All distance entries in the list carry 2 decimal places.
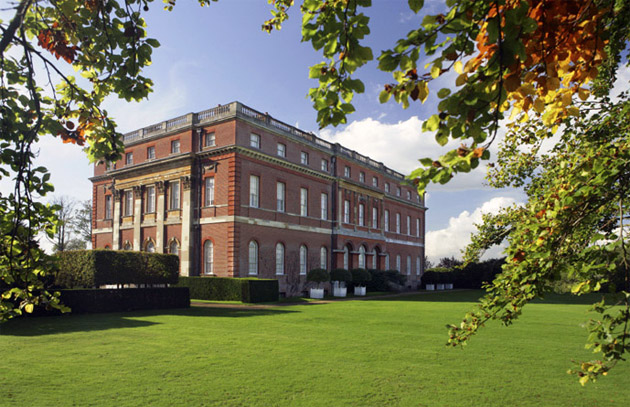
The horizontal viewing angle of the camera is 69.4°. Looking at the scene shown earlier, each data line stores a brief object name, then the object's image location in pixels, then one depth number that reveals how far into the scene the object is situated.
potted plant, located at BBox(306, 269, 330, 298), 31.47
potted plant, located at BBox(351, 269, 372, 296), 36.66
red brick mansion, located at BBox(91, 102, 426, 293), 29.78
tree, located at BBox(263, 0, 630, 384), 2.52
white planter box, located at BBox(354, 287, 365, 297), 34.28
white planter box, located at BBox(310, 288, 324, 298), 30.23
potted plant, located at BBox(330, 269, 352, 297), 34.19
